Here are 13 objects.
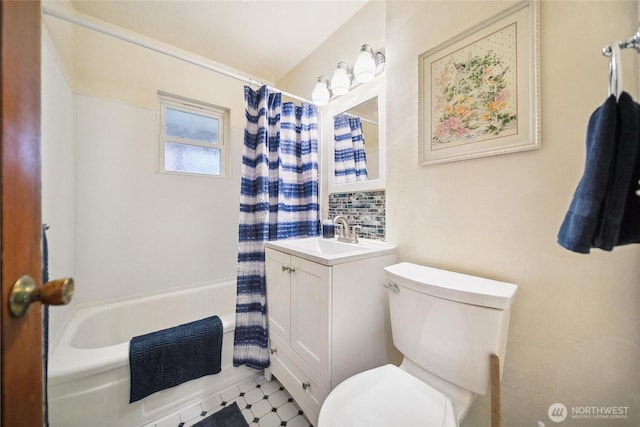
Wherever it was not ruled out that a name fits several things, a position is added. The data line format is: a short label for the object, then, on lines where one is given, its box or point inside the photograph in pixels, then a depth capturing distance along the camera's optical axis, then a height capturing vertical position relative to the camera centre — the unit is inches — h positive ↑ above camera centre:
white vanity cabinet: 41.2 -20.9
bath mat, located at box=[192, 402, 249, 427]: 50.0 -44.6
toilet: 30.0 -21.1
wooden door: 13.4 +0.8
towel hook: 22.8 +13.6
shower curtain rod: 42.8 +37.2
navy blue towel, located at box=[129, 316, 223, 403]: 47.7 -31.1
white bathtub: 41.9 -32.2
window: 79.7 +28.1
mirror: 57.1 +20.0
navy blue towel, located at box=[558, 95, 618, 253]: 22.6 +2.9
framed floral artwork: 34.1 +20.0
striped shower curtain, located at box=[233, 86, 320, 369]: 61.8 +5.8
